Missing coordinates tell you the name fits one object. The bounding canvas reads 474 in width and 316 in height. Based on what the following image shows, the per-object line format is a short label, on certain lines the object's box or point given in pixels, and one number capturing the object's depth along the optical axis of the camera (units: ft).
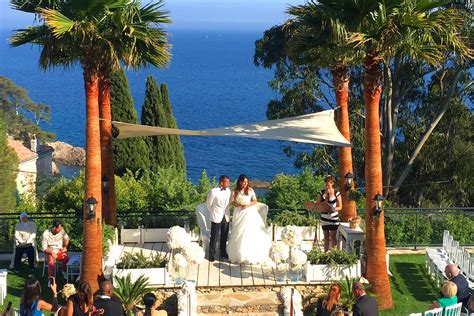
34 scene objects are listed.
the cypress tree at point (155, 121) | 99.76
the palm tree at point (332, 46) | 38.50
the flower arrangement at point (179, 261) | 38.93
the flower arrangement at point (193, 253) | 39.70
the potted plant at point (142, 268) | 39.34
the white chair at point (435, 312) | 31.19
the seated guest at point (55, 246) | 42.93
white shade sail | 45.09
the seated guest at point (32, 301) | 30.07
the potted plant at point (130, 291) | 38.01
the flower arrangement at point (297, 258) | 39.37
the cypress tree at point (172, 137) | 104.06
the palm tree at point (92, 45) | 37.40
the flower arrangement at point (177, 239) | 40.47
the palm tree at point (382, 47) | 36.96
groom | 42.73
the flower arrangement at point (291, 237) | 40.65
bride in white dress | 41.93
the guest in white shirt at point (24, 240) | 45.50
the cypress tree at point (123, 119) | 91.66
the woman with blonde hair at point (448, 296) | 31.55
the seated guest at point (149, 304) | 28.53
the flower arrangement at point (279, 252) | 39.58
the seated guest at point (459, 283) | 33.65
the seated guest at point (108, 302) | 30.02
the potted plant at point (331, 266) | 40.01
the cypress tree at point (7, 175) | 119.80
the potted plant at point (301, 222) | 48.16
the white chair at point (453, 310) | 31.58
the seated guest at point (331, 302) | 30.66
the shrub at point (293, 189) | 58.08
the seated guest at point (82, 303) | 29.63
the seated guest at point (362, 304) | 30.30
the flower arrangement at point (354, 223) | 46.11
